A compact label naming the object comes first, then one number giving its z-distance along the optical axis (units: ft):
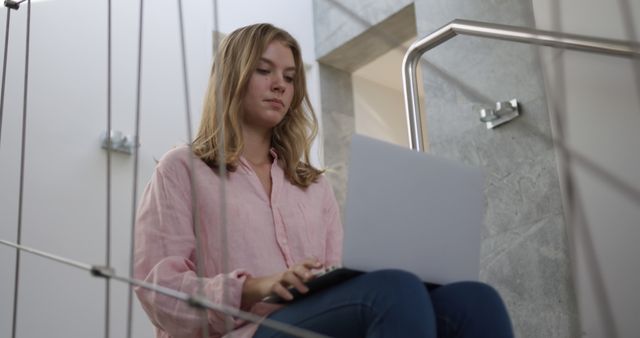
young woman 2.86
